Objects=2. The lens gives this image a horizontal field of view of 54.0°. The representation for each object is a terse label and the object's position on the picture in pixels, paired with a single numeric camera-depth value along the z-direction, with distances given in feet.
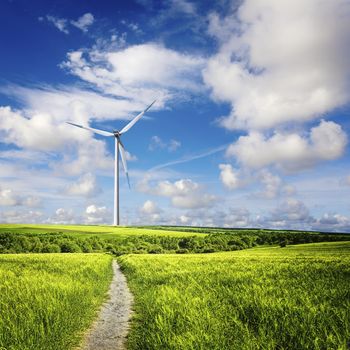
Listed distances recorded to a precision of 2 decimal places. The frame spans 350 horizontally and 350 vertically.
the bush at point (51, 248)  325.83
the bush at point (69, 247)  338.17
